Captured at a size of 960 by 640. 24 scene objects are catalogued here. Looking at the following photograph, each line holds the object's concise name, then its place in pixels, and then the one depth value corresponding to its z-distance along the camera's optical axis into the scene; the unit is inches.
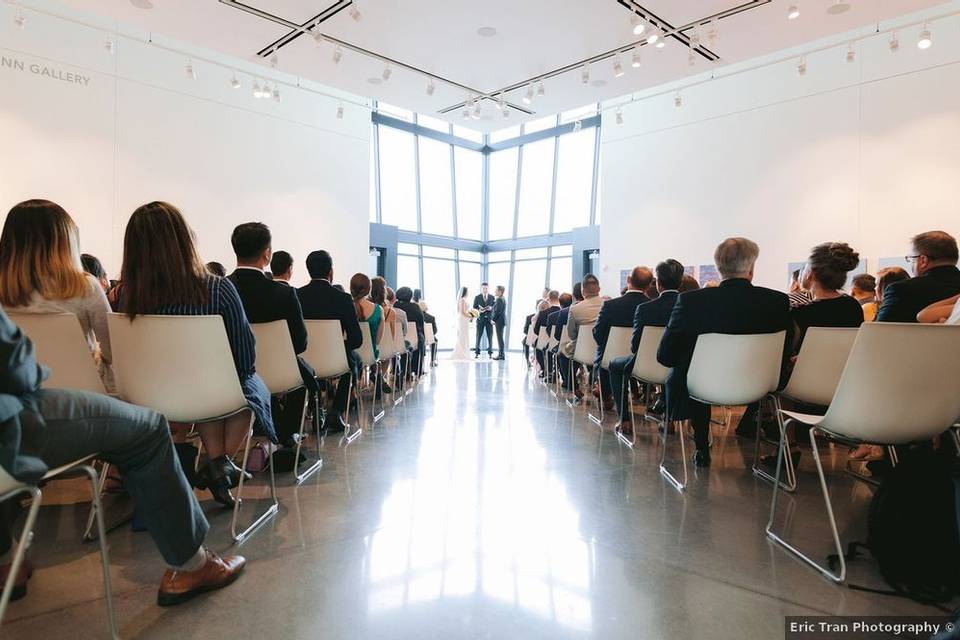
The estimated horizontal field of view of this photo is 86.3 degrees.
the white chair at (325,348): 133.5
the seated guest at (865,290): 176.1
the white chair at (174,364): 72.5
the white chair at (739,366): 102.0
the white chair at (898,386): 69.2
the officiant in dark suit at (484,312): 453.4
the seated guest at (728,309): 108.4
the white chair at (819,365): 101.3
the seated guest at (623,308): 167.0
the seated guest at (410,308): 272.8
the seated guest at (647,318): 143.6
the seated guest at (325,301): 148.8
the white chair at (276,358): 103.5
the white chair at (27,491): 42.6
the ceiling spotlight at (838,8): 206.1
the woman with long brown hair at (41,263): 75.6
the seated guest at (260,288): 106.5
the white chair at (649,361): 138.2
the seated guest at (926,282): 108.6
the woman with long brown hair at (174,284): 74.1
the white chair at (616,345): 160.4
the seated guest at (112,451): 42.6
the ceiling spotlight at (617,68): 262.1
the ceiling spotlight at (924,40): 223.9
